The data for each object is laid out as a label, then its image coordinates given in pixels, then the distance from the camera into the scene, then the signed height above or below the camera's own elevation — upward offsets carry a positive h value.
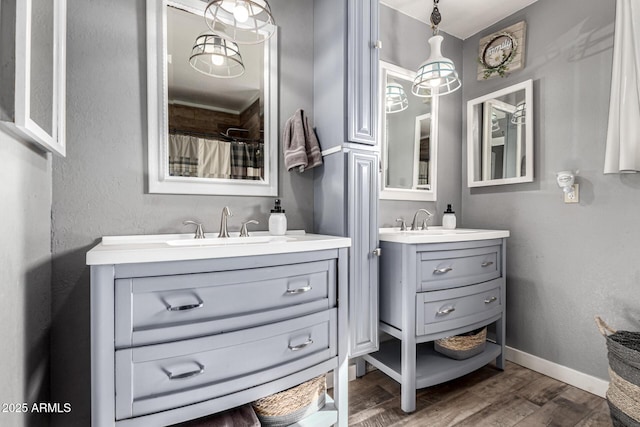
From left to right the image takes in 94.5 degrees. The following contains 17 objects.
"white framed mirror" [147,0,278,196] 1.39 +0.49
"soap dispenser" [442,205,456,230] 2.22 -0.06
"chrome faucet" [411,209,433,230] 2.12 -0.09
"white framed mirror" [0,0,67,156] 0.73 +0.39
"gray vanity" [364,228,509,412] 1.55 -0.48
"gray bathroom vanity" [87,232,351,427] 0.83 -0.37
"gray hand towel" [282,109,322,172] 1.58 +0.36
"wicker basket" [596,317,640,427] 1.26 -0.75
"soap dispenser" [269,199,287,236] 1.54 -0.06
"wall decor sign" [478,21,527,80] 2.11 +1.20
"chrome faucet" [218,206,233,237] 1.43 -0.06
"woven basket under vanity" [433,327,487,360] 1.79 -0.82
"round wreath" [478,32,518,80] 2.14 +1.13
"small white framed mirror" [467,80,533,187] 2.05 +0.56
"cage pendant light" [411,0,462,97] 1.89 +0.92
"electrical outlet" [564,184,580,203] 1.80 +0.11
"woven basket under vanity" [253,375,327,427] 1.17 -0.79
